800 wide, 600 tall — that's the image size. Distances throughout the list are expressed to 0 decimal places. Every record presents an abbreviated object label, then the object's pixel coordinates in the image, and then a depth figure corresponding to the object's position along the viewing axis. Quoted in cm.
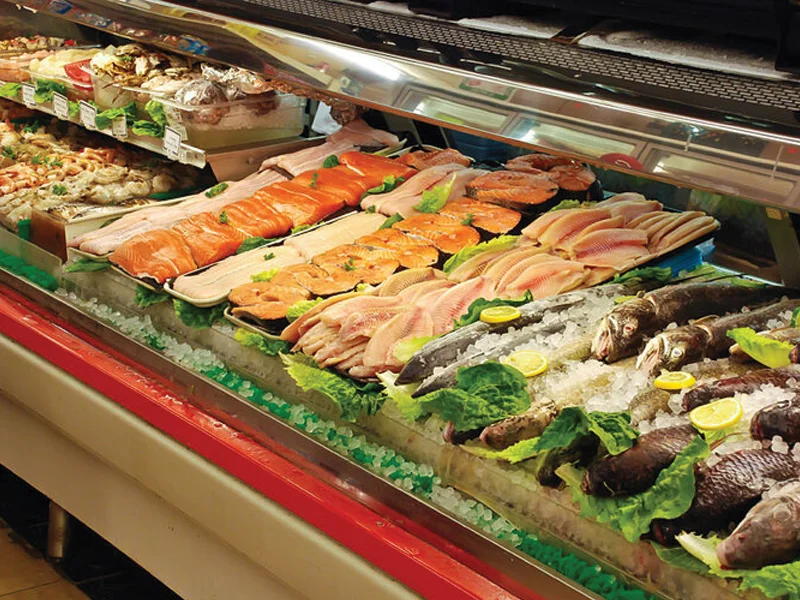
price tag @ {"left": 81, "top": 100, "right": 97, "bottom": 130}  444
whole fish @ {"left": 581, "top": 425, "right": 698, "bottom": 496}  206
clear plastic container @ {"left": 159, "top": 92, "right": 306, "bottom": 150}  403
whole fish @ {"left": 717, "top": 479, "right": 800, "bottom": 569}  185
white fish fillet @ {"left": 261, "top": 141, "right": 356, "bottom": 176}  421
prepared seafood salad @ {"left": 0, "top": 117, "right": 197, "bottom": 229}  431
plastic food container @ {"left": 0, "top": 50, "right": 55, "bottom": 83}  499
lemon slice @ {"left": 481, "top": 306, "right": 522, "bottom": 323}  270
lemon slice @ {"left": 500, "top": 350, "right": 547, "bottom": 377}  247
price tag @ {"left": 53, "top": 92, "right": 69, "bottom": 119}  463
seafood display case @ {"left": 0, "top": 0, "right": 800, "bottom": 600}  200
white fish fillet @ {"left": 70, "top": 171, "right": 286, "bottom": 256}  371
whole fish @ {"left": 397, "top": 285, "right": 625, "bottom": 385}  258
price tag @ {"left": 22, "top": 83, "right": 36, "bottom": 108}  482
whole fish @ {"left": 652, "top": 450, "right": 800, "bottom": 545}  197
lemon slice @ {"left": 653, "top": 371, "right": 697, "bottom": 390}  230
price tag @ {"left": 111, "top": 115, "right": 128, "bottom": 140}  432
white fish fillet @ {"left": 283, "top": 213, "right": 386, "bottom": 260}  356
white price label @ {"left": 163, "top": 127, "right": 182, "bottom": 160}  408
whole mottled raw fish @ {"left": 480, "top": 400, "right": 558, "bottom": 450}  231
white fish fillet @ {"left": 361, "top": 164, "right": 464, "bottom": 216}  386
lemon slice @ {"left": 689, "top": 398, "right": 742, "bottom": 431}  209
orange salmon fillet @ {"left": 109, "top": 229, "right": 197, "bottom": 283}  346
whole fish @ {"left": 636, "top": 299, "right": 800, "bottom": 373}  243
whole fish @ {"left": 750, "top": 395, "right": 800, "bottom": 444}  205
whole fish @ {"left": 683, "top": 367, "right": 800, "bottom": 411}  224
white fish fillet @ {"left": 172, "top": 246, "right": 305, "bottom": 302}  326
